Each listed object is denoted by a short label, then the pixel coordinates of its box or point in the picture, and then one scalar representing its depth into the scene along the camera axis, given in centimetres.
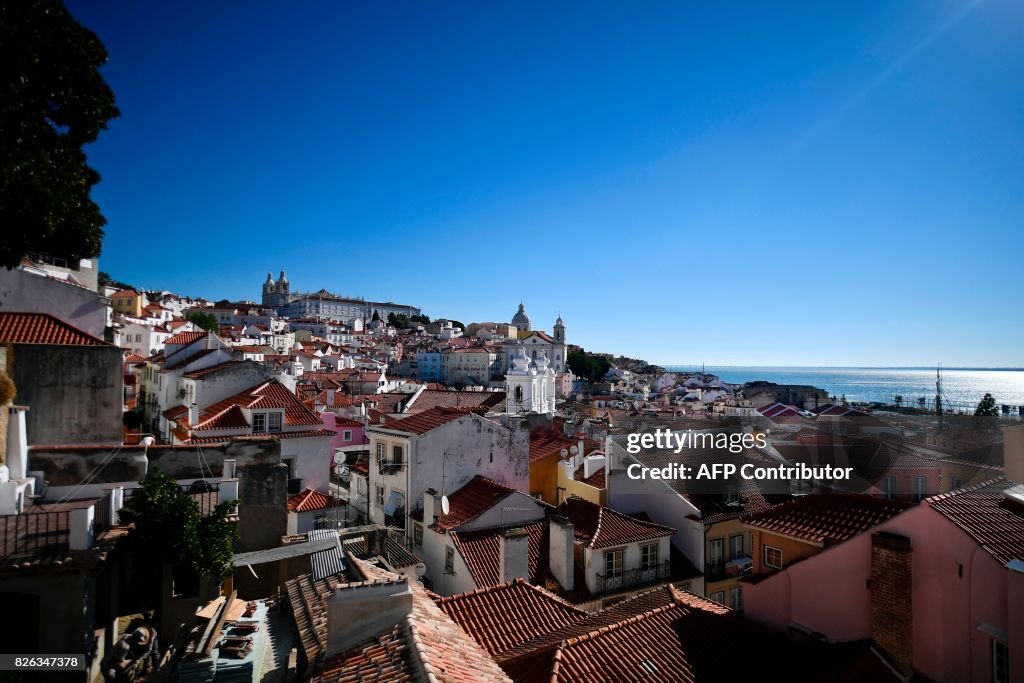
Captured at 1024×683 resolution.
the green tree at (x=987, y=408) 4894
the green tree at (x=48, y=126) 755
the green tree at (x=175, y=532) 1012
